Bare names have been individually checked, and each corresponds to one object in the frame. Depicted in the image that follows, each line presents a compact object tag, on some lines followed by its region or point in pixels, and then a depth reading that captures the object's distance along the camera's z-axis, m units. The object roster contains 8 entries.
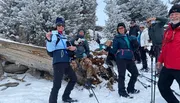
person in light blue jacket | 3.08
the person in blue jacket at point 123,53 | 3.55
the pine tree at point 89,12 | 10.37
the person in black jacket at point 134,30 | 6.11
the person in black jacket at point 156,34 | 4.41
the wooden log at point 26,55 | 4.30
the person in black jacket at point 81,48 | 4.17
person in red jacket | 2.47
